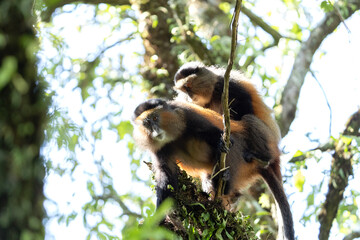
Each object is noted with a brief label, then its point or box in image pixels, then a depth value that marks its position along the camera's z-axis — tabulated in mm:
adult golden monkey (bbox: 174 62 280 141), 11727
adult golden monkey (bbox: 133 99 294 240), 9922
